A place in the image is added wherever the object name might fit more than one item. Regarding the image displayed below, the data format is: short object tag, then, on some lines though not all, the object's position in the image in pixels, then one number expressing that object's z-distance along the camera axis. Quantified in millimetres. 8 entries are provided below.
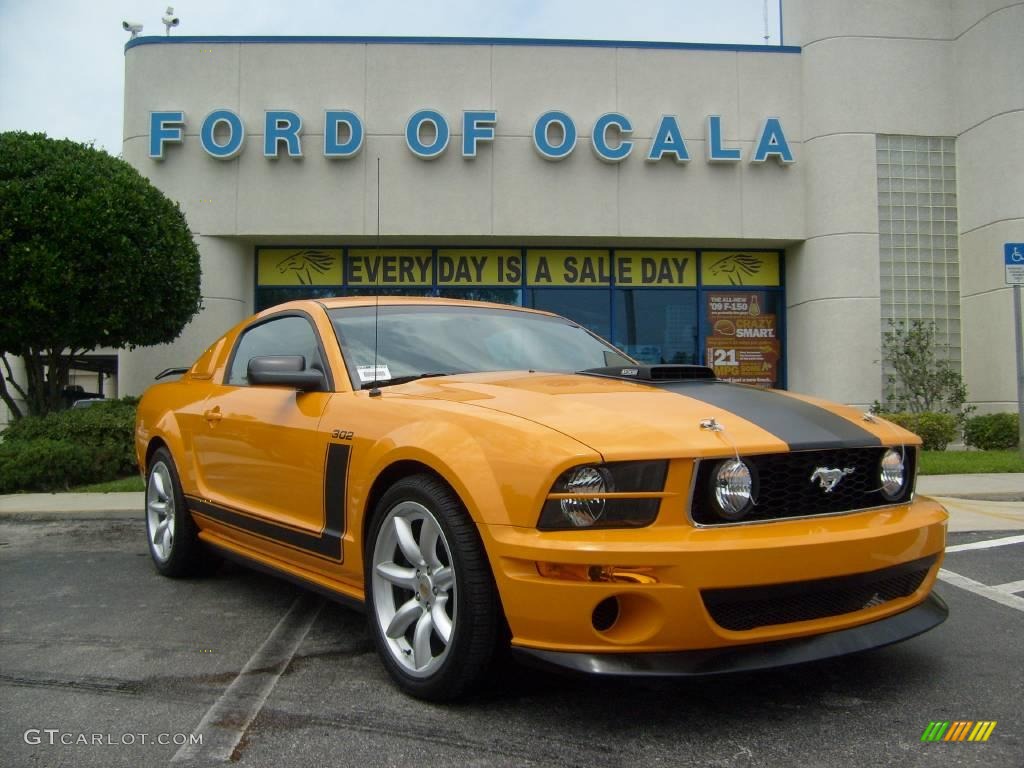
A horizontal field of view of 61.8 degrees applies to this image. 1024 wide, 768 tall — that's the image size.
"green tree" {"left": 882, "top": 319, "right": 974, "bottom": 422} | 13656
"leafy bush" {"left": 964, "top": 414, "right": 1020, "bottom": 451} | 12734
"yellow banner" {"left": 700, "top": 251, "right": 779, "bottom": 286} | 15219
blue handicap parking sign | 10641
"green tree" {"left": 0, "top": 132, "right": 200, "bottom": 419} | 9930
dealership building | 13844
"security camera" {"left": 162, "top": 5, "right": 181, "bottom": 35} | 14727
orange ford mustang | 2510
